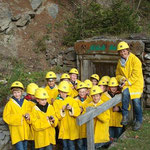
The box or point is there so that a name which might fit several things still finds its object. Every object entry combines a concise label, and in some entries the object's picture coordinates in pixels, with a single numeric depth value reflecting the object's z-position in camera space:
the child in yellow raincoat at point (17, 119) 4.69
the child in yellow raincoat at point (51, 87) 5.86
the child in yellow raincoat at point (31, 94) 5.23
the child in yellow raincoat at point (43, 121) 4.62
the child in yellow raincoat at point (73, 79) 6.35
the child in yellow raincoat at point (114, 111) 5.65
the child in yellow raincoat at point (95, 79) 6.62
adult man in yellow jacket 5.45
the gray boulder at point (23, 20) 10.36
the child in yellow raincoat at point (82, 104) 5.19
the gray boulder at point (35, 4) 11.19
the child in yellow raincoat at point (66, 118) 4.98
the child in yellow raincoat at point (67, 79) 6.10
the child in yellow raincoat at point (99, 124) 4.97
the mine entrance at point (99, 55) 7.35
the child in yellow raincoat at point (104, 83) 5.98
